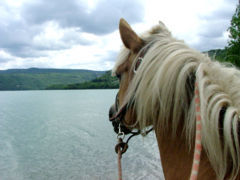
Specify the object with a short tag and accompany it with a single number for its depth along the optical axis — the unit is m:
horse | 1.56
